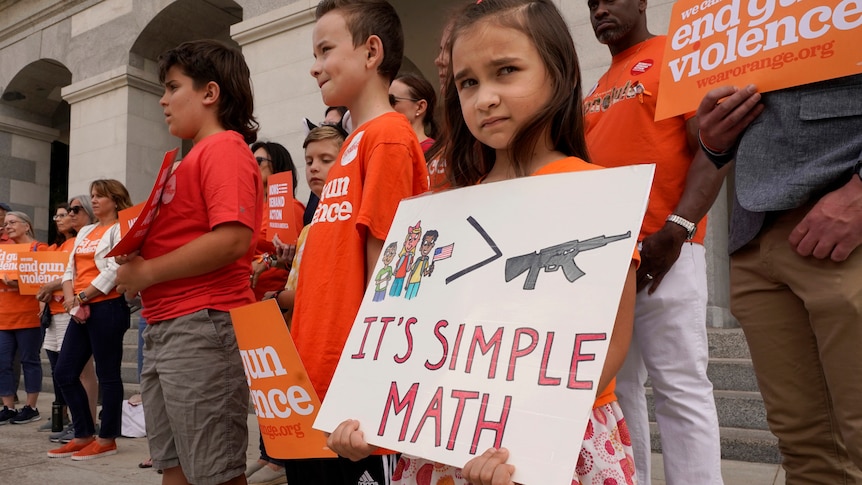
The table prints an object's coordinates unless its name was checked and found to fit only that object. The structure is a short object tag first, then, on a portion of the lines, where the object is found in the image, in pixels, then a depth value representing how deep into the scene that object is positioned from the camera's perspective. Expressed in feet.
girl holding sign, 4.15
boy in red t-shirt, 6.86
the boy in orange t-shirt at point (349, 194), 5.45
